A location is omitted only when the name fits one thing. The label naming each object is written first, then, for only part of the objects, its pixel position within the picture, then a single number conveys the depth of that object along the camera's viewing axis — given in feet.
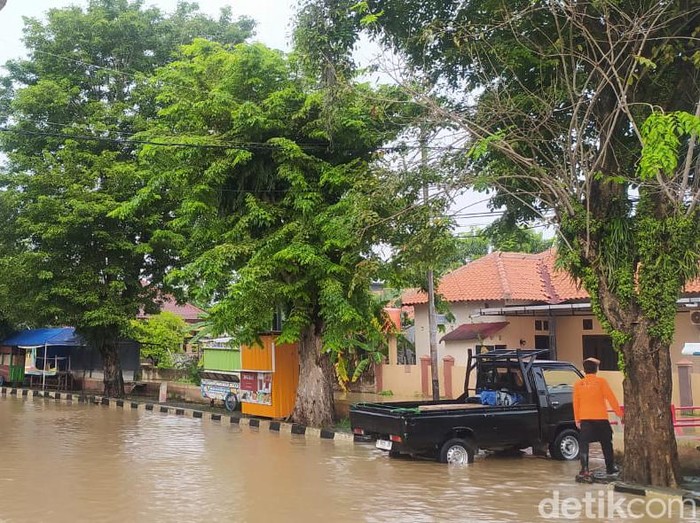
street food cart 63.05
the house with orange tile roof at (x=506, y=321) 69.67
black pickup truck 35.01
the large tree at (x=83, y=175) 76.48
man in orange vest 30.58
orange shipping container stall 57.00
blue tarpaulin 101.13
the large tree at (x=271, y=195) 47.24
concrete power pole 58.36
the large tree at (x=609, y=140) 29.53
